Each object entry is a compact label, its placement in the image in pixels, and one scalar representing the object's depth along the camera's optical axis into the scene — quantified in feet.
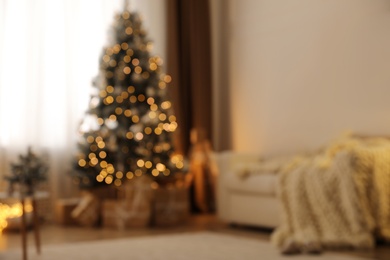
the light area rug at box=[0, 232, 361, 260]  14.05
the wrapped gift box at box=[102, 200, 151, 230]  20.42
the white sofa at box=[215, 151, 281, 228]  18.47
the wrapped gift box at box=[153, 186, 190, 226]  20.88
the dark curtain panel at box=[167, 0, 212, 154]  25.08
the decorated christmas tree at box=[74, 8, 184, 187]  21.85
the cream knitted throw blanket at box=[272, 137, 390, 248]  15.49
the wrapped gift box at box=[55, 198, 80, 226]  21.58
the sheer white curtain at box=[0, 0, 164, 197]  22.47
